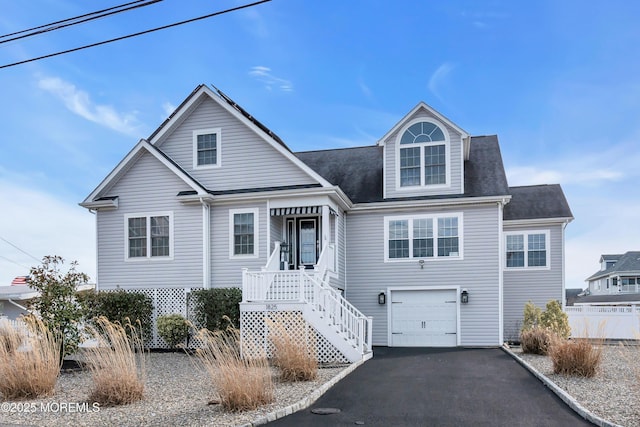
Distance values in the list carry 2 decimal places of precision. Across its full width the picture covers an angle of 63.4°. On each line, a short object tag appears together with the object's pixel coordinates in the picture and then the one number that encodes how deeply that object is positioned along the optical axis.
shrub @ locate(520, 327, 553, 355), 14.09
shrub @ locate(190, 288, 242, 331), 15.68
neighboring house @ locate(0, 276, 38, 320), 25.98
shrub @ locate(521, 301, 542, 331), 17.31
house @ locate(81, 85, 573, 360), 16.91
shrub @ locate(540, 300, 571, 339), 16.64
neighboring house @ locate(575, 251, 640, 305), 45.53
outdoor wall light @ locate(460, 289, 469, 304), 17.12
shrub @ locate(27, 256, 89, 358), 12.82
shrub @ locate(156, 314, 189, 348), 16.09
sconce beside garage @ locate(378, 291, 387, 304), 17.88
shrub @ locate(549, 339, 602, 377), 10.15
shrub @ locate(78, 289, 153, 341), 16.52
